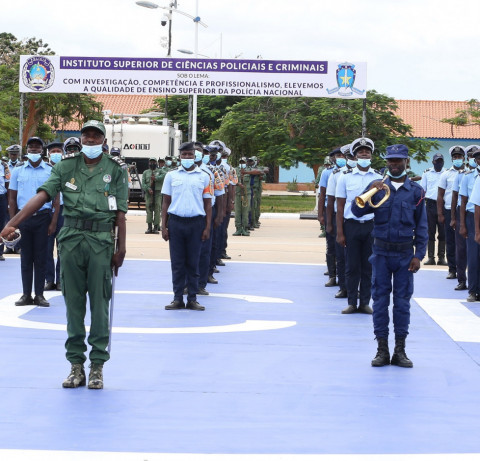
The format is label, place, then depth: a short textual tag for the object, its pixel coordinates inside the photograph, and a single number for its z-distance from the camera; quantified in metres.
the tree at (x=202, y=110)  54.66
